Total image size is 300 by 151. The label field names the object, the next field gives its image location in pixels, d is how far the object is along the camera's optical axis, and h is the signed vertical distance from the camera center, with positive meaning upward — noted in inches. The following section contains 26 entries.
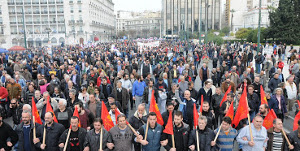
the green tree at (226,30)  3022.1 +208.7
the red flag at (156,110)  212.7 -50.1
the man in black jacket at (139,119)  205.9 -54.9
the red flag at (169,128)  177.3 -53.6
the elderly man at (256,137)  176.4 -60.7
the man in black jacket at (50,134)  187.0 -59.7
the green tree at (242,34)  1855.8 +104.3
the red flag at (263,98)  242.6 -47.2
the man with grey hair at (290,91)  316.7 -52.8
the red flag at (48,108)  222.3 -48.6
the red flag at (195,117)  192.5 -51.1
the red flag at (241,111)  212.7 -51.3
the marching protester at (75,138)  181.9 -60.8
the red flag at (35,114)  206.8 -50.3
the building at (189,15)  4109.3 +538.7
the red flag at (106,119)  207.8 -54.6
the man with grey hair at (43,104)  248.1 -50.8
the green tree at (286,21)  1336.1 +134.8
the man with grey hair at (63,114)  222.1 -54.2
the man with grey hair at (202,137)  176.1 -59.5
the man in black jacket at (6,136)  189.9 -62.0
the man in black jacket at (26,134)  192.9 -61.0
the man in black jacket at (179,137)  181.8 -61.0
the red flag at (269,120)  197.2 -54.7
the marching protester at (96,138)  178.7 -60.4
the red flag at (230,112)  213.7 -51.9
